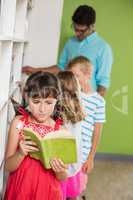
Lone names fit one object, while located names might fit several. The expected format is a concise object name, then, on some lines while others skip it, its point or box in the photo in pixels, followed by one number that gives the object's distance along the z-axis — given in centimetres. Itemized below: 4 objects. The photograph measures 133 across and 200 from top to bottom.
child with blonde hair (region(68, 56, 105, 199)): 281
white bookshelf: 273
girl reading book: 236
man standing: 350
